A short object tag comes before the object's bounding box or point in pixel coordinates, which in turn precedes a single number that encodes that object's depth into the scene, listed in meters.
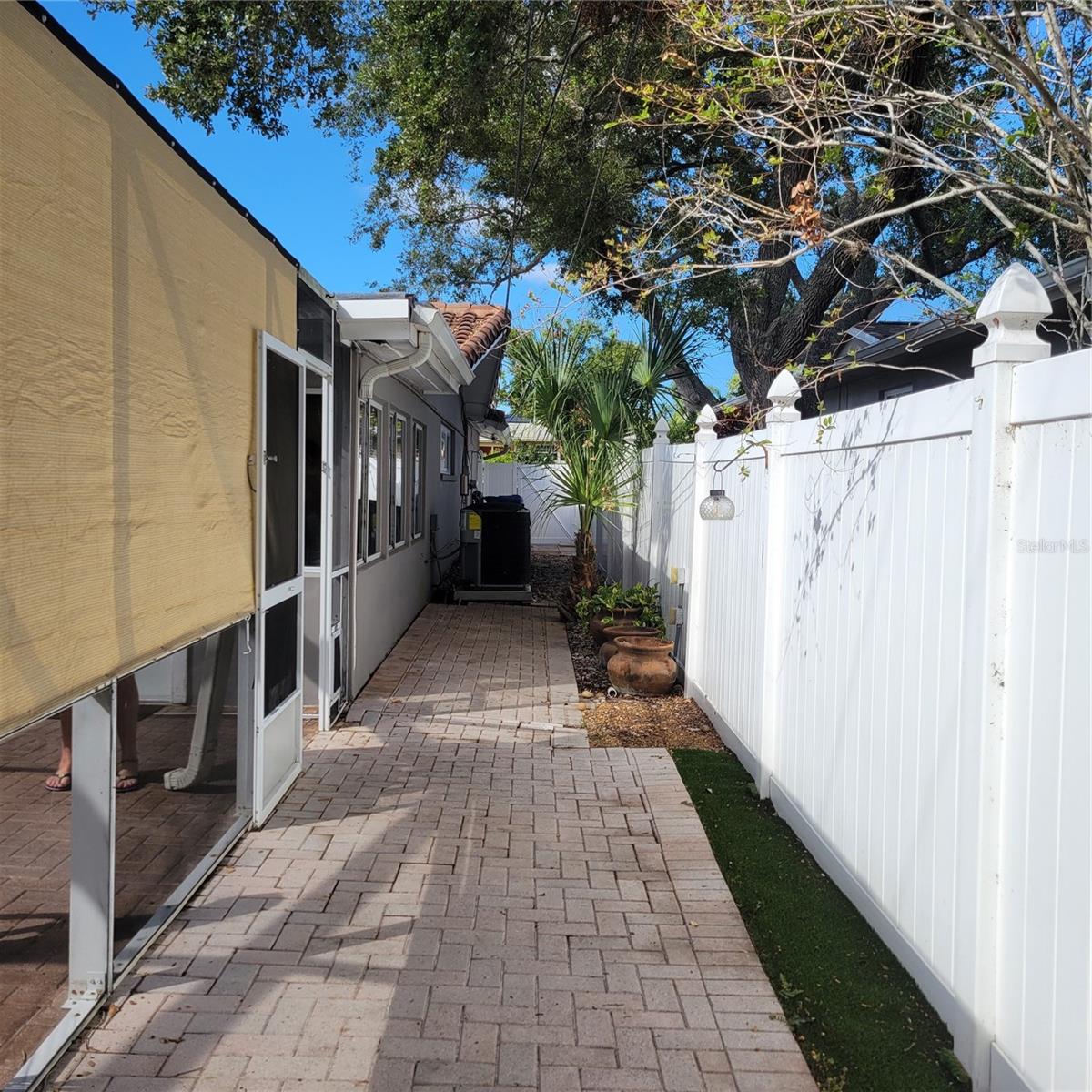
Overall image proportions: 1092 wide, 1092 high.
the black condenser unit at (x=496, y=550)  13.41
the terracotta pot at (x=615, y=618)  9.19
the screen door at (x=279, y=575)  4.60
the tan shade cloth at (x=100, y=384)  2.30
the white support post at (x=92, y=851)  3.01
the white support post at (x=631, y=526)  10.93
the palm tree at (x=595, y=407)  10.60
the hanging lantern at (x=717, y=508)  5.84
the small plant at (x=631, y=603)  8.91
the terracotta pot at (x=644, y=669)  7.75
